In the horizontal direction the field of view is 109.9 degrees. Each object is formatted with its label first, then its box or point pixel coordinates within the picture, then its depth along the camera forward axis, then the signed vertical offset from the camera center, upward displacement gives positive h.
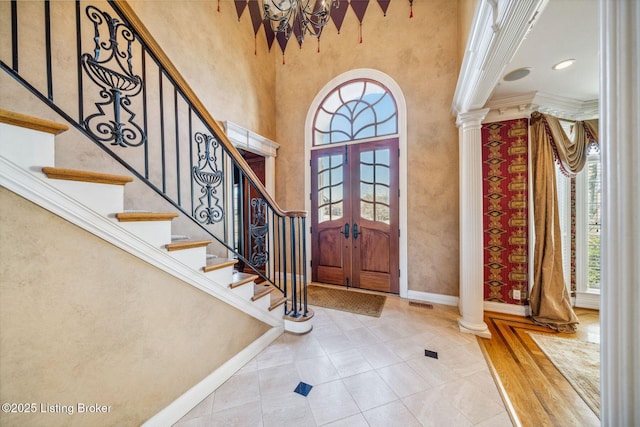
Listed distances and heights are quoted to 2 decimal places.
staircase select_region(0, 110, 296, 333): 0.85 +0.05
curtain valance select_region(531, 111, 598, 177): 2.50 +0.76
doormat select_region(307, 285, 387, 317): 2.82 -1.23
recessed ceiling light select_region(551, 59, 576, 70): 1.98 +1.30
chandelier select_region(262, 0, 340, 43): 1.77 +1.63
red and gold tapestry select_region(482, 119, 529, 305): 2.61 -0.01
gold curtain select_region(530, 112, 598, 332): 2.44 +0.07
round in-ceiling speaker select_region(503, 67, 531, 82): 2.10 +1.30
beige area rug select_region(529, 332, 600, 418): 1.54 -1.26
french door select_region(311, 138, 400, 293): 3.29 -0.07
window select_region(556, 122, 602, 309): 2.73 -0.21
